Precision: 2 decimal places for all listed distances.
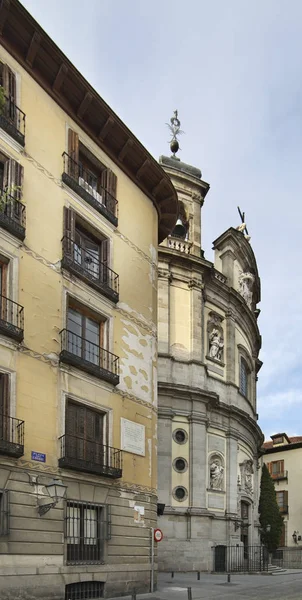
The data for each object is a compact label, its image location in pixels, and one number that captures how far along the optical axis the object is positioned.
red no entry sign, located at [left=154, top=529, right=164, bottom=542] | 24.92
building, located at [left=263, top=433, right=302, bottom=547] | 68.19
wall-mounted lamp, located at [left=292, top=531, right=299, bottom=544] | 67.38
